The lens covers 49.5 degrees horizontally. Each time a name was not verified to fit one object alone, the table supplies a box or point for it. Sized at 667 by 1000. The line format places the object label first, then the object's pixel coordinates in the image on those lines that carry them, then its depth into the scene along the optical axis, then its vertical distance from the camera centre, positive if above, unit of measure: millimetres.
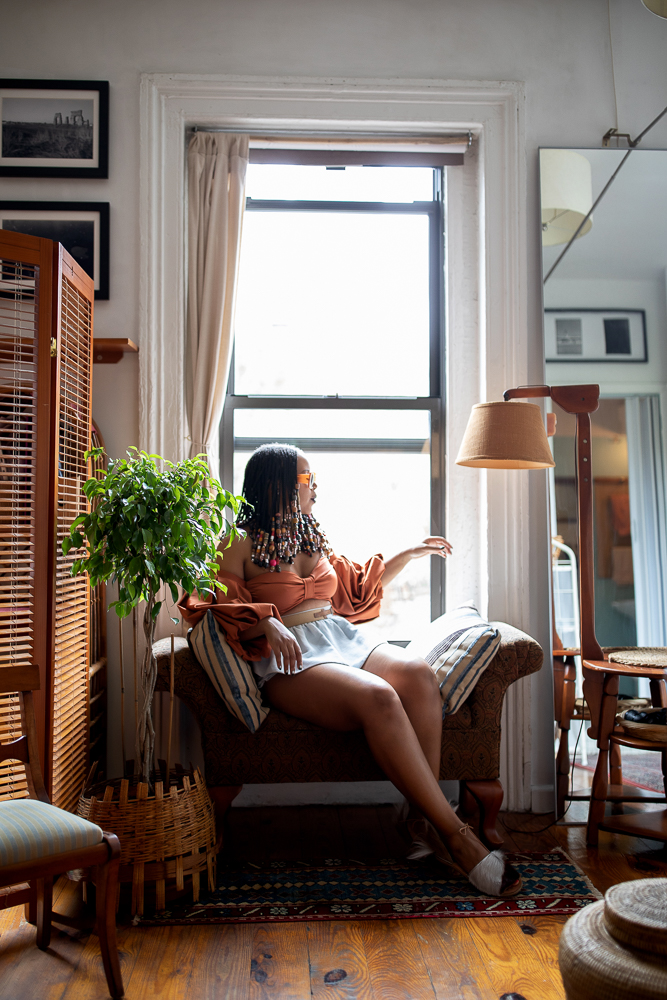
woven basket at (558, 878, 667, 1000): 1145 -672
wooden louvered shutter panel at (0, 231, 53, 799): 2102 +298
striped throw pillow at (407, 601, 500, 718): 2391 -375
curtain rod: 3080 +1761
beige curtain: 2975 +1173
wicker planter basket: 2027 -798
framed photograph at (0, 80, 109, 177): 2951 +1728
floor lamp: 2473 +111
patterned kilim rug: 2041 -1026
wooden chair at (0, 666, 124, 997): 1536 -639
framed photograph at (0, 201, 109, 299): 2934 +1325
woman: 2195 -333
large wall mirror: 2857 +697
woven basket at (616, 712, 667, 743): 2400 -628
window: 3215 +861
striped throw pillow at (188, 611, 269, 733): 2320 -407
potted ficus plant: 2031 -45
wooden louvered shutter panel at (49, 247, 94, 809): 2209 +8
